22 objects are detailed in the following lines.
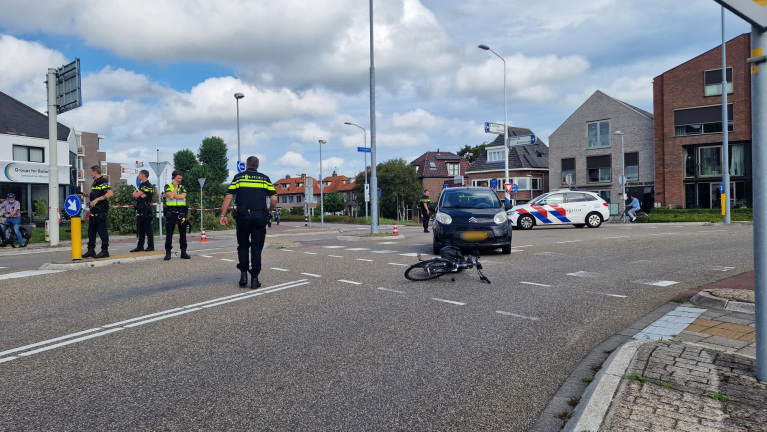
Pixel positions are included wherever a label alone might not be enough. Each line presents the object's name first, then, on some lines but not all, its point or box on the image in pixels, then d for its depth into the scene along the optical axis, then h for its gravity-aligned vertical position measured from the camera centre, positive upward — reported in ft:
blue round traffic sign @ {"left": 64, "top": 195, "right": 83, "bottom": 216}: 35.12 +0.85
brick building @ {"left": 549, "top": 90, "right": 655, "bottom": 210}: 146.92 +17.08
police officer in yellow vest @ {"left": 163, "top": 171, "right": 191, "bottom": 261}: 38.52 +0.50
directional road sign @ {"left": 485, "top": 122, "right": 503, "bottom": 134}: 93.66 +14.52
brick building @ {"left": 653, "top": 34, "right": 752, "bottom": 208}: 124.67 +18.65
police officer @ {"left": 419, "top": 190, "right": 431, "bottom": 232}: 71.30 +0.32
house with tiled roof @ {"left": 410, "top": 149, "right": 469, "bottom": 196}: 264.11 +20.94
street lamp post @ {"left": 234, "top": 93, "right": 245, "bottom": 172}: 115.75 +21.41
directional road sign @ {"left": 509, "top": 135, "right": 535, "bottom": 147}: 88.02 +11.56
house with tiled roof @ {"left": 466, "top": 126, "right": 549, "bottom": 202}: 190.70 +15.31
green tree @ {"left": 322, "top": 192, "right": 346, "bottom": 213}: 285.84 +5.35
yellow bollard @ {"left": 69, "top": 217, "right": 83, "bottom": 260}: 35.09 -1.22
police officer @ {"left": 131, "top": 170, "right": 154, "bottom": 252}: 38.55 +0.62
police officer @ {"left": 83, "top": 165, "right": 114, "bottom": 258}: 36.24 +0.44
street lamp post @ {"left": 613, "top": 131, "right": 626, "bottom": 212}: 126.61 +11.11
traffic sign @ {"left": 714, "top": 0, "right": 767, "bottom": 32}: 10.75 +3.94
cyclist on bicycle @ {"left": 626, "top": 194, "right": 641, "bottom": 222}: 100.07 -0.28
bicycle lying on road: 26.94 -2.78
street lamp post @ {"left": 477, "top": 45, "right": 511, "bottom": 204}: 97.90 +20.40
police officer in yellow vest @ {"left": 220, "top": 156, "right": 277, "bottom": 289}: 24.97 -0.01
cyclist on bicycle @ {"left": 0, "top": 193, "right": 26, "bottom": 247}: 53.52 +0.22
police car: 72.95 -0.22
